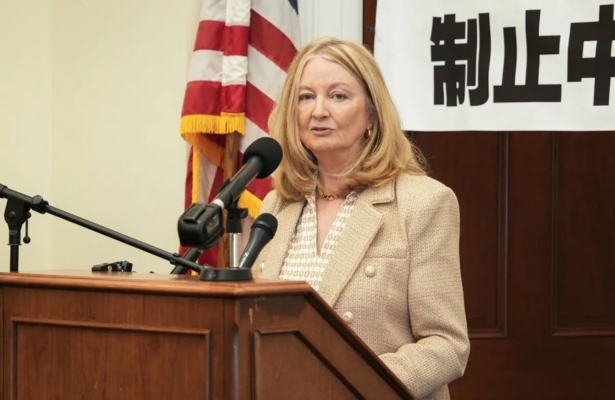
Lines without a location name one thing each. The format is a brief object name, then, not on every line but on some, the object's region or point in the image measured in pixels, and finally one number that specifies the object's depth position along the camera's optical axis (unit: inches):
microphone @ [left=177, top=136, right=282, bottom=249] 134.8
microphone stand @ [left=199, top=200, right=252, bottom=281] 136.3
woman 156.9
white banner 188.4
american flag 194.5
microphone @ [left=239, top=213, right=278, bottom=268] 144.8
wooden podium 134.7
